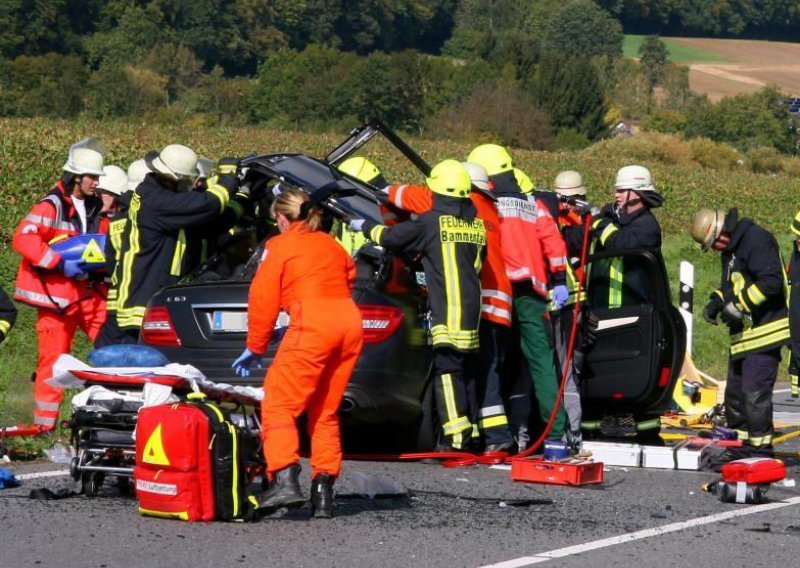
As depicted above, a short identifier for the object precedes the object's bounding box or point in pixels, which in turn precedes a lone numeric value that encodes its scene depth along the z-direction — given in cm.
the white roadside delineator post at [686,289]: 3020
